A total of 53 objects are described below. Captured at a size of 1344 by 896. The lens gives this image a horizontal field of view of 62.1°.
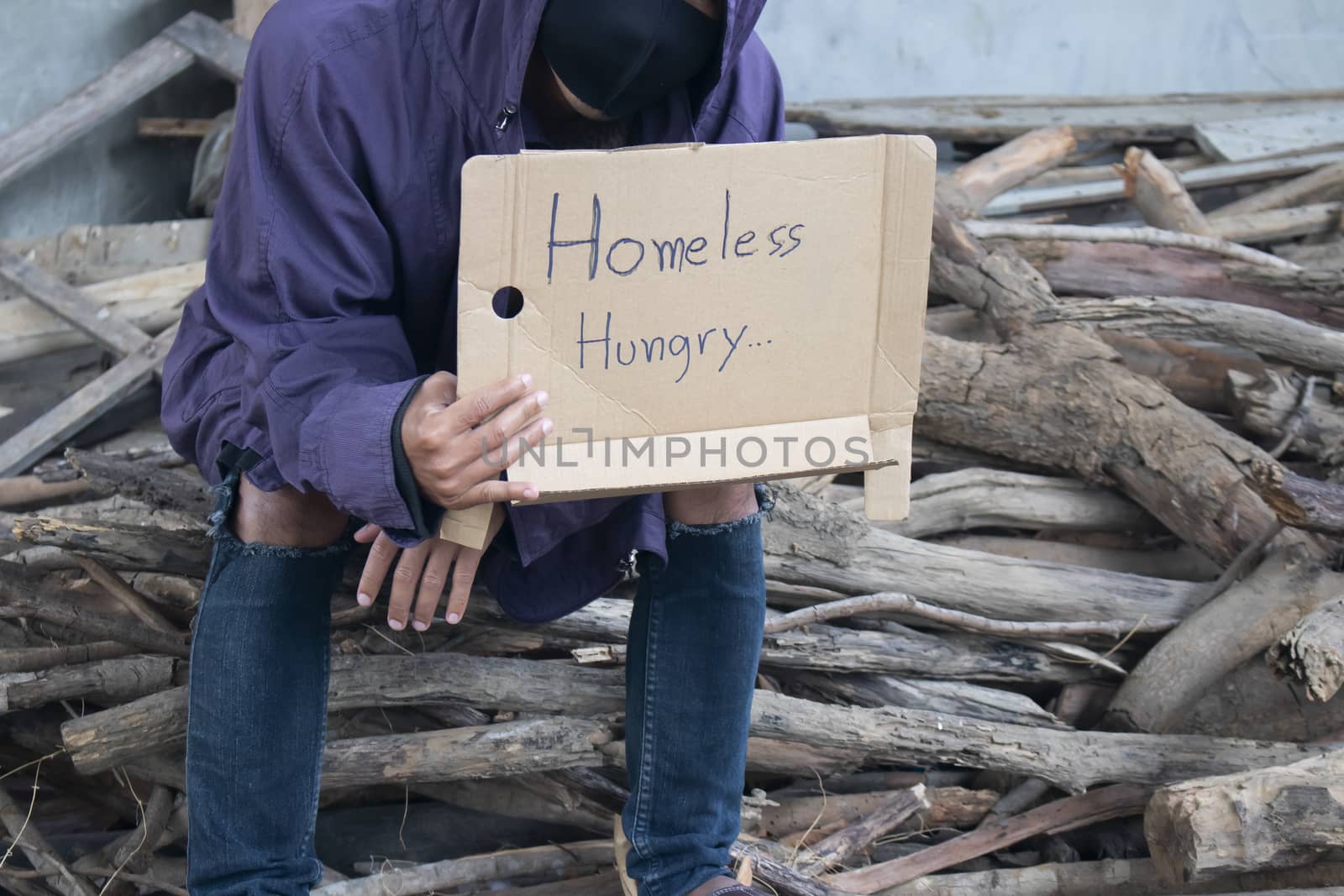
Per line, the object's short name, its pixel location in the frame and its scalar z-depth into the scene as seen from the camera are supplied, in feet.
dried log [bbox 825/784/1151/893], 6.45
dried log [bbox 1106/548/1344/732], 7.18
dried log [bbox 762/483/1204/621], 7.32
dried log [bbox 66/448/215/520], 6.50
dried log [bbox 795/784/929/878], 6.34
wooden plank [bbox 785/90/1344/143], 12.67
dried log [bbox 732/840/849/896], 5.90
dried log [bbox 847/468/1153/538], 8.30
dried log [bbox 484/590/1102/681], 6.72
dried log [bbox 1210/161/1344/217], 11.97
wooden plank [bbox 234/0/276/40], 10.69
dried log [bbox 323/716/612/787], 6.20
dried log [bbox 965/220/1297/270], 9.56
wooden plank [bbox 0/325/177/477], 8.62
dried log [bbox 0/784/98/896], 6.17
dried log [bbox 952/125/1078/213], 11.17
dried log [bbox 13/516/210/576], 6.06
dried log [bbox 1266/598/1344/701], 5.88
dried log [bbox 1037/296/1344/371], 8.46
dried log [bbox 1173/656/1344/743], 7.11
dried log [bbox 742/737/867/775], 6.77
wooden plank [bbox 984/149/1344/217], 12.23
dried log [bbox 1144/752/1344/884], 5.71
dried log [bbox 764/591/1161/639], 6.91
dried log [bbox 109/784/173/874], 6.35
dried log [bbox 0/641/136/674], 6.52
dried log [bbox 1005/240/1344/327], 9.36
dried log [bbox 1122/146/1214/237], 10.80
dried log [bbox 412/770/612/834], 6.61
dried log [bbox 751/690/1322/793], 6.57
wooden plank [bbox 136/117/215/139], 10.93
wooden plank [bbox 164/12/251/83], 10.63
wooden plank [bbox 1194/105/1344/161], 12.74
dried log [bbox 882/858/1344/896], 6.34
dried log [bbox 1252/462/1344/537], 6.79
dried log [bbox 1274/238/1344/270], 11.22
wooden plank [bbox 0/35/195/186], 9.84
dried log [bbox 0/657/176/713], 6.32
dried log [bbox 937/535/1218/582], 8.41
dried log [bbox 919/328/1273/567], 7.75
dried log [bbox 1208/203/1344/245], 11.37
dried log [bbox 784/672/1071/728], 7.01
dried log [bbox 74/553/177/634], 6.64
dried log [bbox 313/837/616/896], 5.96
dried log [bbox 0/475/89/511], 8.02
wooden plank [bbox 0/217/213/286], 9.98
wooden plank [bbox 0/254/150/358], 9.24
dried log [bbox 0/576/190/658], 6.42
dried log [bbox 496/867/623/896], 6.20
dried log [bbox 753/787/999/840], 6.80
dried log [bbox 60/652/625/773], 5.95
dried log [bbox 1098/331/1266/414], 9.23
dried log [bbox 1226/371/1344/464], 8.30
